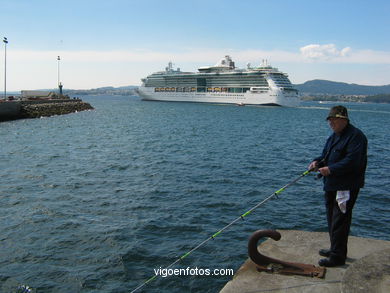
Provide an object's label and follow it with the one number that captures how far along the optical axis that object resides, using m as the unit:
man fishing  3.98
